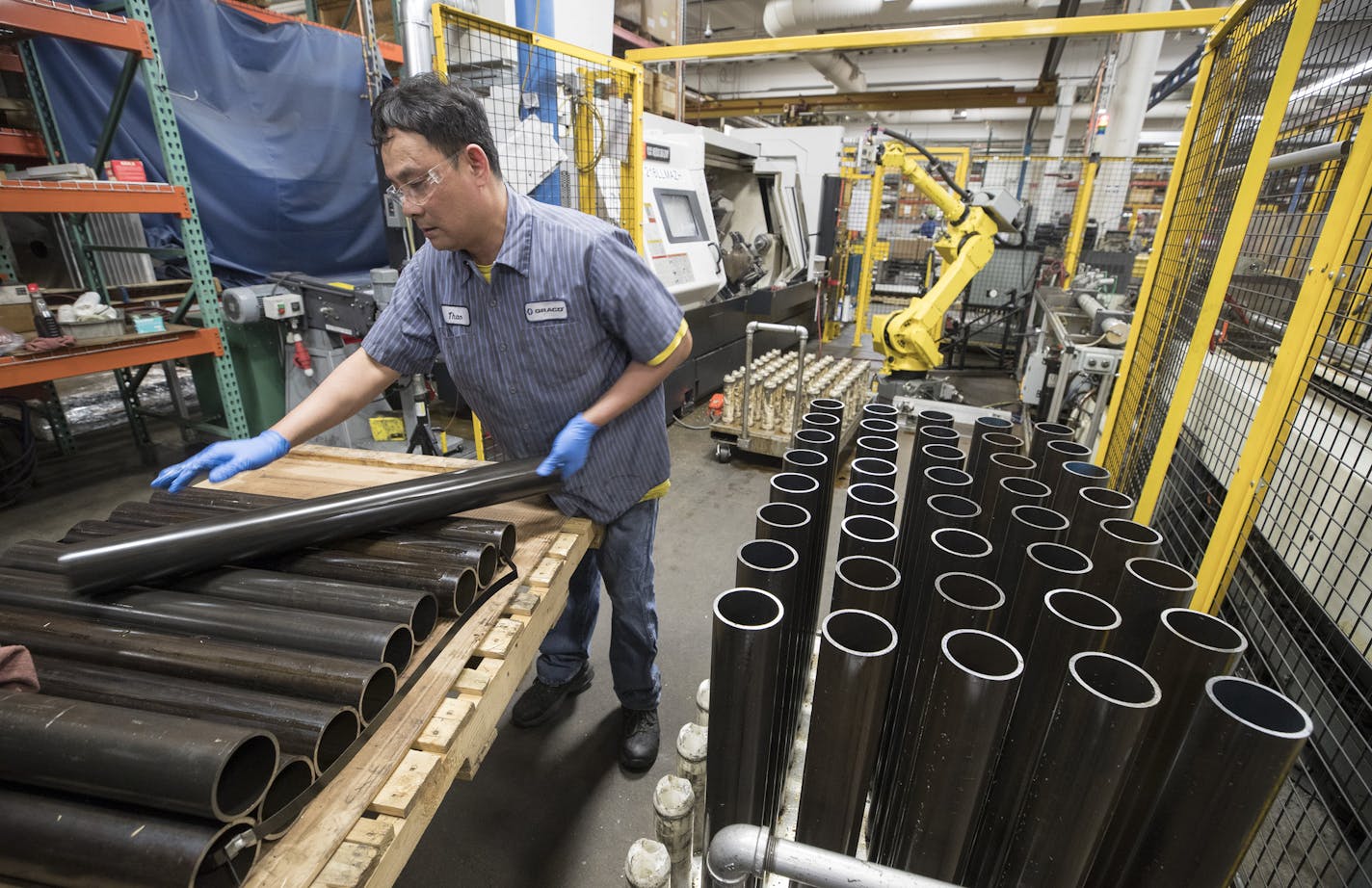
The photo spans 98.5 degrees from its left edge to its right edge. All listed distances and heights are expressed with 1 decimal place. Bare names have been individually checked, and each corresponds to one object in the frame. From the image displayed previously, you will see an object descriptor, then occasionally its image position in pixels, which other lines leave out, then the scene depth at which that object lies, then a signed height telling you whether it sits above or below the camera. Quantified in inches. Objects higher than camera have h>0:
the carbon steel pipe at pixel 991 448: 64.9 -21.7
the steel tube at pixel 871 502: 50.0 -21.6
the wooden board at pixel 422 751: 28.3 -28.7
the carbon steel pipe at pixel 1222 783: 27.1 -24.1
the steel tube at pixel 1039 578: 39.9 -21.7
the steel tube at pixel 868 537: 42.9 -21.5
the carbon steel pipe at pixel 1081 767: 28.8 -25.3
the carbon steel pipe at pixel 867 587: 37.5 -21.6
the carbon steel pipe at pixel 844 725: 31.8 -26.6
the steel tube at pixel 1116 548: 45.0 -21.9
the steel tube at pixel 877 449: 61.5 -21.3
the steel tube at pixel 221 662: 33.9 -25.1
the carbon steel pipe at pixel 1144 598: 39.2 -22.4
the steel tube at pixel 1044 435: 68.2 -21.3
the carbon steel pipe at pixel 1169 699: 33.7 -25.0
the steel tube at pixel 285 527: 39.6 -22.0
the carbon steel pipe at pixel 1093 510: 50.1 -21.5
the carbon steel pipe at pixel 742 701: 34.9 -27.9
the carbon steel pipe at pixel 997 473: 57.7 -21.6
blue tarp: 136.9 +20.4
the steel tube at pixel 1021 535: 46.1 -21.9
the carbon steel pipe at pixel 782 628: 39.0 -28.1
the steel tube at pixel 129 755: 26.0 -23.4
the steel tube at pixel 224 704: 30.9 -25.1
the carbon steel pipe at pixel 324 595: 40.0 -25.0
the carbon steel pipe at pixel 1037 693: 34.6 -25.7
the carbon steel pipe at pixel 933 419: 67.6 -19.9
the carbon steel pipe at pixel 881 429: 66.2 -20.7
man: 48.2 -9.8
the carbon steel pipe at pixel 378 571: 43.4 -25.5
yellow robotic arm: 172.9 -6.2
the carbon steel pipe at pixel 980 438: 68.1 -22.1
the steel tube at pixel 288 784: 29.8 -27.7
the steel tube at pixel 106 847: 25.1 -26.1
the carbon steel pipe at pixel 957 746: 29.9 -25.6
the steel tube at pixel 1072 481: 57.5 -21.8
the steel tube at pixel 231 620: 36.8 -25.0
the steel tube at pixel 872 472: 55.9 -21.5
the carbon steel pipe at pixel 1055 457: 63.2 -21.7
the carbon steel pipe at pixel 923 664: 35.7 -25.5
